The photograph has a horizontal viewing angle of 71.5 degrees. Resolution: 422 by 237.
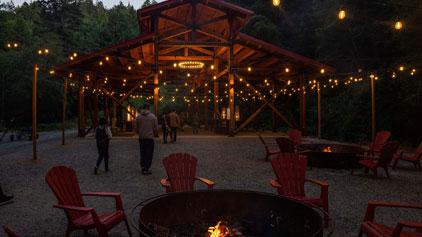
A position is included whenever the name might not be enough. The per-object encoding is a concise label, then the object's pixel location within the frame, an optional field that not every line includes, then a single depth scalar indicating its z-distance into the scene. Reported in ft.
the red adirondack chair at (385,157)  22.48
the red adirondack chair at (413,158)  25.99
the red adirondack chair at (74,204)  9.64
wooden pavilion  50.67
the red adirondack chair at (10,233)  5.69
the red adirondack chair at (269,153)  29.92
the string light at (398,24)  27.76
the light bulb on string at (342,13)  25.34
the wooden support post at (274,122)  72.29
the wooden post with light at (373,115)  39.14
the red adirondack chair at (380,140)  29.07
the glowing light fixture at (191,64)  51.96
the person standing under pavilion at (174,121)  47.12
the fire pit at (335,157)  26.48
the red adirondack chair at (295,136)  32.71
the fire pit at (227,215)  8.29
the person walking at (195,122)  66.54
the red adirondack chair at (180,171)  13.46
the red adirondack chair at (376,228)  9.08
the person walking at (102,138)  24.40
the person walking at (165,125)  46.51
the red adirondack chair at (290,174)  13.53
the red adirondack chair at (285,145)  27.40
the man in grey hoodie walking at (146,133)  23.88
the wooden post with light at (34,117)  31.65
